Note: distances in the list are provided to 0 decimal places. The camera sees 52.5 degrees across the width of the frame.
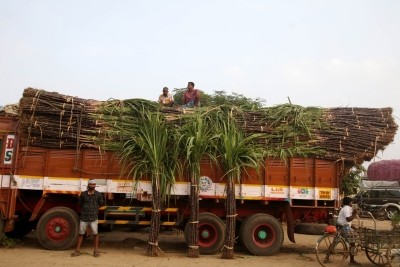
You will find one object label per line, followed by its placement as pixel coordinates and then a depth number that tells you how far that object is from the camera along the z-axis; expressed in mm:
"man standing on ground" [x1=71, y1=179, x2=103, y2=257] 8797
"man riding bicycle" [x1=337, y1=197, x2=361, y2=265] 8469
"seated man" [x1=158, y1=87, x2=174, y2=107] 11359
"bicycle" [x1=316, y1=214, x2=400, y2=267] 8000
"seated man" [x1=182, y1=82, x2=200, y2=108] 11641
